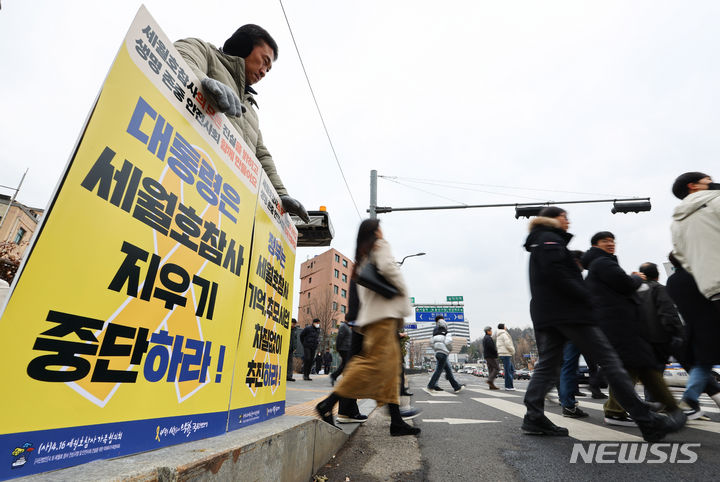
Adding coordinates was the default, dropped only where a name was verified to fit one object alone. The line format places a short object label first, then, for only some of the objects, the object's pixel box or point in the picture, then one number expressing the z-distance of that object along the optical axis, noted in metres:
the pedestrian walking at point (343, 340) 7.04
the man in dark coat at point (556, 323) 2.74
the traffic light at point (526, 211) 9.43
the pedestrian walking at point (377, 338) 2.46
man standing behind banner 1.74
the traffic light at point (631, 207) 9.55
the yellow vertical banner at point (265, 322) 1.97
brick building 54.21
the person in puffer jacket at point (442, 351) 7.71
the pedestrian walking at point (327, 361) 20.84
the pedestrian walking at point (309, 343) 10.92
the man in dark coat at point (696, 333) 3.00
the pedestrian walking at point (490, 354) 9.33
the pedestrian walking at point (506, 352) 8.74
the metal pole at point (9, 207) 28.48
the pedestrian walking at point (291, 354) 10.56
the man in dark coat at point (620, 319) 3.15
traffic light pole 9.37
